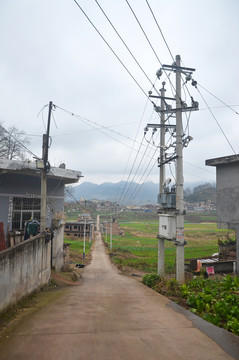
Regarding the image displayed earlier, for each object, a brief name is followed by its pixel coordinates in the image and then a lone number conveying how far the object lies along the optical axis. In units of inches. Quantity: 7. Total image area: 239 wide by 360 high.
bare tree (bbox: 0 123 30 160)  1008.4
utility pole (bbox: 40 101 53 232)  456.1
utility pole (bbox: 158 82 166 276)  557.9
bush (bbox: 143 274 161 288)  498.9
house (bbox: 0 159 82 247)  487.8
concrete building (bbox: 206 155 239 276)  526.3
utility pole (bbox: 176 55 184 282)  462.6
